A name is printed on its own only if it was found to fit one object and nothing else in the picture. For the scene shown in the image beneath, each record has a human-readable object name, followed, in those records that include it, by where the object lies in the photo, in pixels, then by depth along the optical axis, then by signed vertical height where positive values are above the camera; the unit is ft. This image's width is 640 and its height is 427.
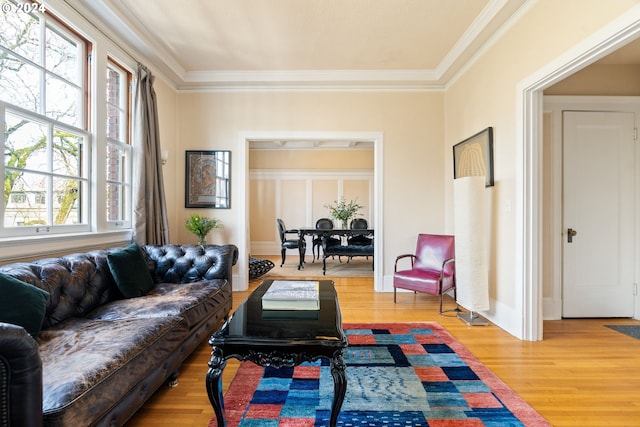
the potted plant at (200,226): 13.89 -0.56
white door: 11.02 +0.33
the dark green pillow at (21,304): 4.93 -1.47
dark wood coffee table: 4.75 -2.03
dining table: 19.04 -1.10
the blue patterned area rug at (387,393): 5.60 -3.62
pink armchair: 12.06 -2.25
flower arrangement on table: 20.17 -0.02
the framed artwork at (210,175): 15.20 +1.83
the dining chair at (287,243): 20.90 -1.99
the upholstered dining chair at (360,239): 20.59 -1.66
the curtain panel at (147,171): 11.27 +1.57
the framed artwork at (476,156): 11.17 +2.26
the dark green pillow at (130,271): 8.04 -1.54
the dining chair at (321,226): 22.41 -0.92
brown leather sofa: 3.34 -2.11
